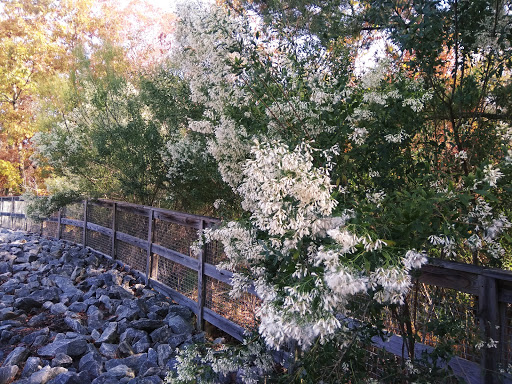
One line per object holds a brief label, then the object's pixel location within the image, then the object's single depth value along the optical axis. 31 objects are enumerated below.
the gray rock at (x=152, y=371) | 4.03
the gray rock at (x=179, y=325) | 5.05
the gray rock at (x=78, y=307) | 5.84
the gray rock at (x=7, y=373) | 3.91
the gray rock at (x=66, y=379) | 3.73
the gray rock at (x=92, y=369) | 4.05
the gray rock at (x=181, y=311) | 5.44
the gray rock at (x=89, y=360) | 4.19
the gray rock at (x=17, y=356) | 4.20
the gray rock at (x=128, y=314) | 5.37
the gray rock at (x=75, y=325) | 5.09
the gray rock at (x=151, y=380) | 3.79
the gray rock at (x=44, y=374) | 3.74
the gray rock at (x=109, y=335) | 4.83
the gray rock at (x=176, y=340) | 4.70
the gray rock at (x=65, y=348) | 4.38
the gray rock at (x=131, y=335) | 4.87
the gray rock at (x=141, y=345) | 4.66
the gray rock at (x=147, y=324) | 5.14
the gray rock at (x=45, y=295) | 6.13
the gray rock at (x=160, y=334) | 4.89
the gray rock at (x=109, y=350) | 4.55
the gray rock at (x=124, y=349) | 4.59
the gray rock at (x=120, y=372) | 3.99
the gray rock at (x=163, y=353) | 4.32
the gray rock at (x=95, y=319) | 5.30
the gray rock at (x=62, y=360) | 4.18
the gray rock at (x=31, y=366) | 4.02
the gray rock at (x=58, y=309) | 5.75
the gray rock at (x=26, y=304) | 5.87
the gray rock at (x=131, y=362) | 4.25
